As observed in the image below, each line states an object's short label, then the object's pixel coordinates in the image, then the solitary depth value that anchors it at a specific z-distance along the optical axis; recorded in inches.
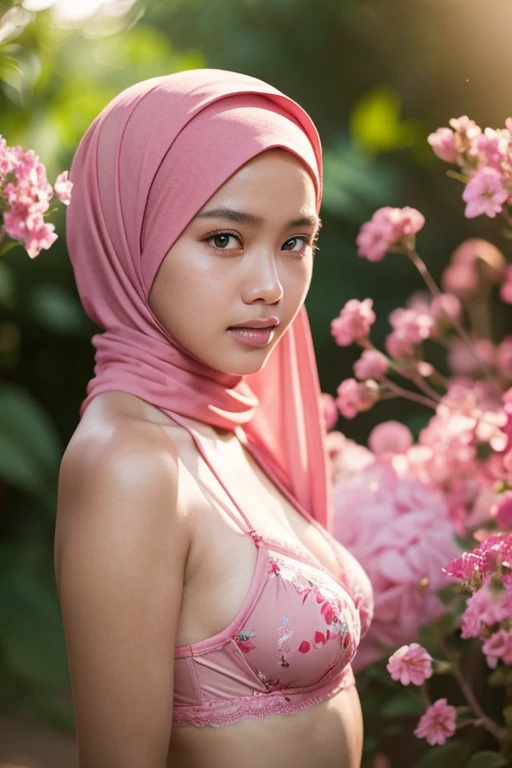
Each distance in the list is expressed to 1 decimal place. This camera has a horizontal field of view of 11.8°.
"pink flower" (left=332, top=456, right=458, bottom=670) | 83.1
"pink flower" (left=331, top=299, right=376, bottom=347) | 84.8
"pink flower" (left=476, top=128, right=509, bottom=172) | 74.4
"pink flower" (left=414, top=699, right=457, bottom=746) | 77.1
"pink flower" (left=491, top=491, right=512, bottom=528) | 75.8
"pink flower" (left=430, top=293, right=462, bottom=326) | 85.3
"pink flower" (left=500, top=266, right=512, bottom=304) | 88.3
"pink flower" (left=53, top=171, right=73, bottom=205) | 70.3
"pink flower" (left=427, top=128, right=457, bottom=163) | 77.3
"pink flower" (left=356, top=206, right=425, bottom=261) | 82.3
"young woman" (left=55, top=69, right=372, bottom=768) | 70.5
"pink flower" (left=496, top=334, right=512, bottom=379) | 87.5
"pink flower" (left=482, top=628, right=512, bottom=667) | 74.8
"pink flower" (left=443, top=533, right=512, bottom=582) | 71.9
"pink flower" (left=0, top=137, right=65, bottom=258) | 69.0
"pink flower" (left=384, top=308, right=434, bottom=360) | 85.8
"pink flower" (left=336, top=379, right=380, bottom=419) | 84.8
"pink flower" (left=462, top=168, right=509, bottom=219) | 74.1
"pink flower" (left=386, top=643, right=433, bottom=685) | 74.0
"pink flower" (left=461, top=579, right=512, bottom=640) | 72.9
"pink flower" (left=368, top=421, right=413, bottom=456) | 90.1
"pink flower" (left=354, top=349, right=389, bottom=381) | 85.0
